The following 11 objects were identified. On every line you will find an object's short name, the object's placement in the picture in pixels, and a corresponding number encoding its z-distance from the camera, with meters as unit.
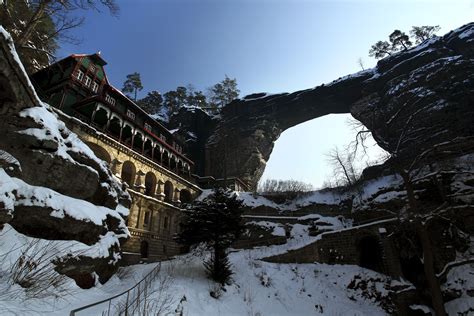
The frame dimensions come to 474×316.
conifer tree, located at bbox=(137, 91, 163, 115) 52.62
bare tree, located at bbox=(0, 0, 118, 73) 11.70
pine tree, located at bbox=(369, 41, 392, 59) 46.34
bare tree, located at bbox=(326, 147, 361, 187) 39.30
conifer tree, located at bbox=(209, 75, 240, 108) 57.81
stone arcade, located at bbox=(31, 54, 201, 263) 25.06
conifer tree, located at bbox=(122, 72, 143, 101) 51.47
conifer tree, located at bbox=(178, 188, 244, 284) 11.95
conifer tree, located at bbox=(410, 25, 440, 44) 46.00
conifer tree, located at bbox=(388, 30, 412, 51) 45.15
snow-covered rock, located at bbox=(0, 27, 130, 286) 6.47
